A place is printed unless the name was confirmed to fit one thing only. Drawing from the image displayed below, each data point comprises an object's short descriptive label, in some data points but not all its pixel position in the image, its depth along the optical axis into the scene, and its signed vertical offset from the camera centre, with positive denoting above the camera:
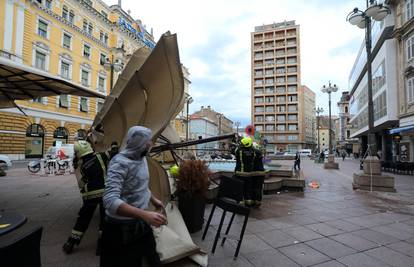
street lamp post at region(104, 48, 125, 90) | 35.96 +14.23
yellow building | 22.52 +10.46
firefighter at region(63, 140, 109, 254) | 3.57 -0.67
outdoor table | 1.58 -0.72
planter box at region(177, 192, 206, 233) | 4.41 -1.11
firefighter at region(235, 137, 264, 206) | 6.06 -0.50
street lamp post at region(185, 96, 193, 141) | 30.02 +6.14
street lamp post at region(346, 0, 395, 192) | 9.20 +0.18
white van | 57.91 -0.59
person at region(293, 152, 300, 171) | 16.36 -0.71
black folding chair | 3.61 -0.80
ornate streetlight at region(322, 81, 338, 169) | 21.09 -0.63
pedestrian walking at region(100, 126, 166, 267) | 1.86 -0.50
